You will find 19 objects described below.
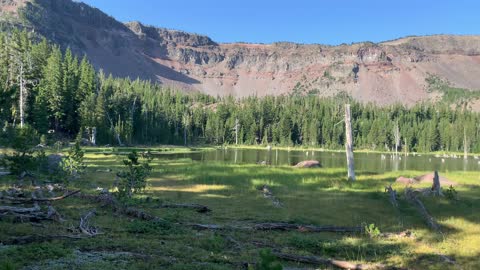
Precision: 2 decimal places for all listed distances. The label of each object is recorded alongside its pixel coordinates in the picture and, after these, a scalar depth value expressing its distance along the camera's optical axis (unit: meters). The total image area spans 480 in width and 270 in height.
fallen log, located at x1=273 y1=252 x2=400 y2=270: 11.90
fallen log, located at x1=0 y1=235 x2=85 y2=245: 12.20
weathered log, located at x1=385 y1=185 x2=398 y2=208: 22.19
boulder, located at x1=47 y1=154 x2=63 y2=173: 31.06
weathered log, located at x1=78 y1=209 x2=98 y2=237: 13.99
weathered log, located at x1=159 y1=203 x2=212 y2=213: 20.38
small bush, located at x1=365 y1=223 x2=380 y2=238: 15.94
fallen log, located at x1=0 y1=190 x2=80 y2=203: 14.40
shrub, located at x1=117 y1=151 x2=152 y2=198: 20.63
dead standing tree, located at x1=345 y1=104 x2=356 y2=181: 31.89
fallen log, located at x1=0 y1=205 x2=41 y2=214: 15.41
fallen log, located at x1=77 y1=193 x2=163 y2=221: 17.59
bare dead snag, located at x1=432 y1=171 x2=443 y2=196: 24.08
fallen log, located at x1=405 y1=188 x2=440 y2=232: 18.12
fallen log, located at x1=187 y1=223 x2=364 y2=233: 16.59
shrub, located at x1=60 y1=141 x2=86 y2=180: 28.18
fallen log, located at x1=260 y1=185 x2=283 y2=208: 23.05
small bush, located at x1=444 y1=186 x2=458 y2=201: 23.28
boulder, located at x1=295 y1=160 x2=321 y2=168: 46.50
